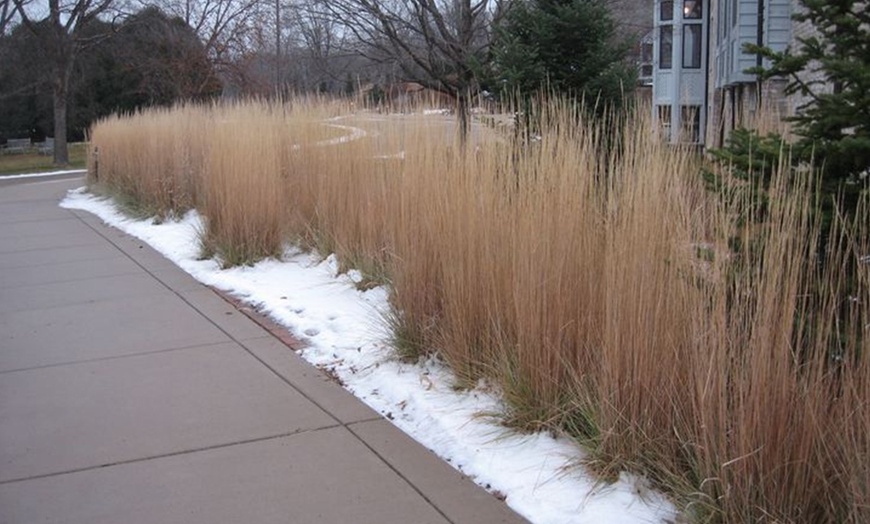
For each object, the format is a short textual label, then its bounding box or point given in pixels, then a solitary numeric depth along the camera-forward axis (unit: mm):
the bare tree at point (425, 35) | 12664
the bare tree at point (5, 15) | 35794
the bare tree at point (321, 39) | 13734
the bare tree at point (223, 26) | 35406
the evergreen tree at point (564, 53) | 9594
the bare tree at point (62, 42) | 36406
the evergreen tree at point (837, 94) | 3713
